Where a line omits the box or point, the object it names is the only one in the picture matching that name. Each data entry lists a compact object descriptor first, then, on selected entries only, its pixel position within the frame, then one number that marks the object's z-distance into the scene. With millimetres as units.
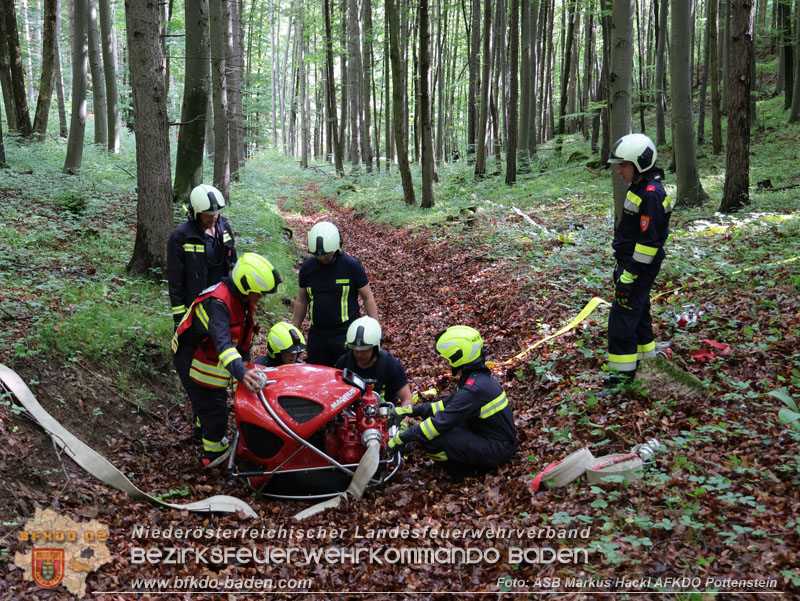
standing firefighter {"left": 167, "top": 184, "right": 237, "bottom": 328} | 5801
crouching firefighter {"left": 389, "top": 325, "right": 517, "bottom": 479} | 4879
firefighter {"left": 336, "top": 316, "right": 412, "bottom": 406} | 5359
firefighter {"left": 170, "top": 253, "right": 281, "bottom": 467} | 4855
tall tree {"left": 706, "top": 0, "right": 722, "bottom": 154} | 18703
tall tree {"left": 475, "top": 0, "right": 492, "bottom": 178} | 21406
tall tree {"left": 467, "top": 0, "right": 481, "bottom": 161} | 24391
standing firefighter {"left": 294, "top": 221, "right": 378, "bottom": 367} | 6242
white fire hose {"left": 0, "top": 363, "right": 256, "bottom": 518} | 4391
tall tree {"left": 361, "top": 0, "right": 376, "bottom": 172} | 31383
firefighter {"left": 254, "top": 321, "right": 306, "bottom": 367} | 5723
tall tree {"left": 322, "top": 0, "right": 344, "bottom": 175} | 28755
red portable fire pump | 4680
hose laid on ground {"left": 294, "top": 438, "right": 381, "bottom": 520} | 4613
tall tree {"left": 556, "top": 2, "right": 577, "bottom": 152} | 24547
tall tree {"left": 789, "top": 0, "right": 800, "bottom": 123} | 22156
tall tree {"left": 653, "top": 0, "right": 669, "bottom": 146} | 20953
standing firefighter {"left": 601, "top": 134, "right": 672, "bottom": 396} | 5328
